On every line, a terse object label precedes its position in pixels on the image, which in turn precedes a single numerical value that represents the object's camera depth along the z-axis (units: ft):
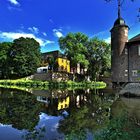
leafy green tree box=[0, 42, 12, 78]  97.15
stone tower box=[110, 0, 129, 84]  62.40
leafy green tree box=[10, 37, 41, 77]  93.07
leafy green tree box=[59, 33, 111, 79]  86.80
